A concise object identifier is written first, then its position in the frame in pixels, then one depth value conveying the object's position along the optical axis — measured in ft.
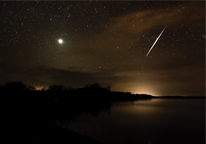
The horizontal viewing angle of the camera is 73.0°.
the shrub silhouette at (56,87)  277.44
